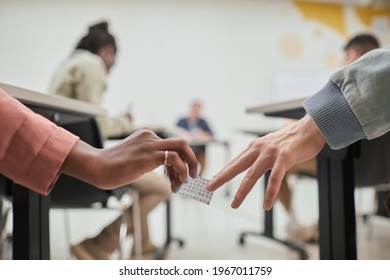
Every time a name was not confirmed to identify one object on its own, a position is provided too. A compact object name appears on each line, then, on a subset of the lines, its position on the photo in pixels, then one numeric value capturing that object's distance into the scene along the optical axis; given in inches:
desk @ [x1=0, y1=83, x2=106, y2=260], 31.0
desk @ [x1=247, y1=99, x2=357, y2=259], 32.4
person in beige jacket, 53.4
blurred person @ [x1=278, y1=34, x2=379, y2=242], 73.5
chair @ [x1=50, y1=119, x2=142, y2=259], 42.6
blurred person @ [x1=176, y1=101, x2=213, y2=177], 163.4
